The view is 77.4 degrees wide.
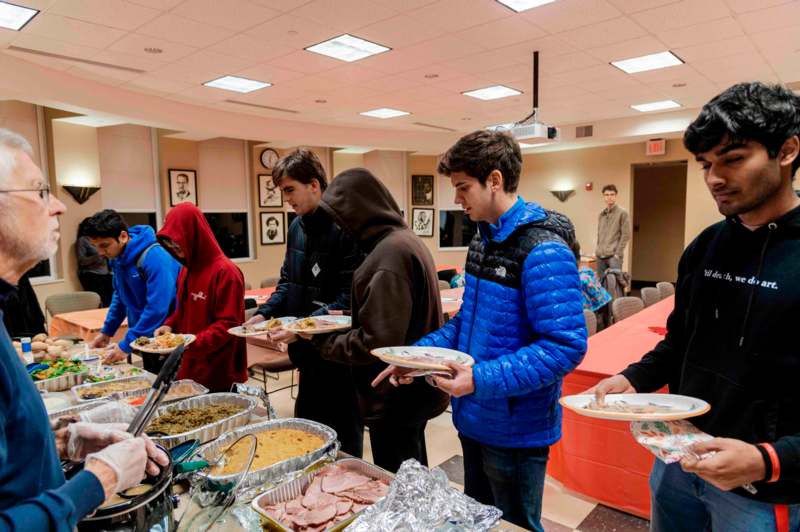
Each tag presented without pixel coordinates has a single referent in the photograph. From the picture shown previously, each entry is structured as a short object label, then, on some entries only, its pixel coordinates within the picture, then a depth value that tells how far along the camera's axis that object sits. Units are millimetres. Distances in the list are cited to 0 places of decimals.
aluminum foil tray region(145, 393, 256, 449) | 1289
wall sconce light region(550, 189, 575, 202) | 9623
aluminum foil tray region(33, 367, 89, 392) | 1895
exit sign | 8219
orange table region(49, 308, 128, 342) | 3762
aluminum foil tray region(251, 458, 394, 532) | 1009
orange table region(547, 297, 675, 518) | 2168
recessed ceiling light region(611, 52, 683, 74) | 4729
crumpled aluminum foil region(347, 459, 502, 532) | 954
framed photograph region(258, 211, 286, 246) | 8438
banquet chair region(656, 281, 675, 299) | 5251
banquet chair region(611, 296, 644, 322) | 4195
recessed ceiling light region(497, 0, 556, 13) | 3471
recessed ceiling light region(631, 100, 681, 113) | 6789
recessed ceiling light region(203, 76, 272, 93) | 5355
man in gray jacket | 6527
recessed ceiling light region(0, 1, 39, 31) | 3422
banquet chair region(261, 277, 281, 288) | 6176
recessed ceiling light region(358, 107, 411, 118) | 7035
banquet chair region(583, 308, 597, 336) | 3543
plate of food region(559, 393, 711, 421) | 967
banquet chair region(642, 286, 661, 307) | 5039
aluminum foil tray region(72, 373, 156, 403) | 1730
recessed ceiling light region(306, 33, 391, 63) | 4218
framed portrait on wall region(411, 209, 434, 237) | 9898
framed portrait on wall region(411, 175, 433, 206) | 9836
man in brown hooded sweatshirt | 1517
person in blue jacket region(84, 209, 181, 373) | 2312
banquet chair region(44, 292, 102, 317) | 4621
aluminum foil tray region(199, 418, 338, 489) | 1145
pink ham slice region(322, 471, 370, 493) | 1131
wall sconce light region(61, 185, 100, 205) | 6039
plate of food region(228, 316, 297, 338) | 1900
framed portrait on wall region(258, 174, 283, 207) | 8336
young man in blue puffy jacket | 1194
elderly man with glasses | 695
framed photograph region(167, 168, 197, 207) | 7316
